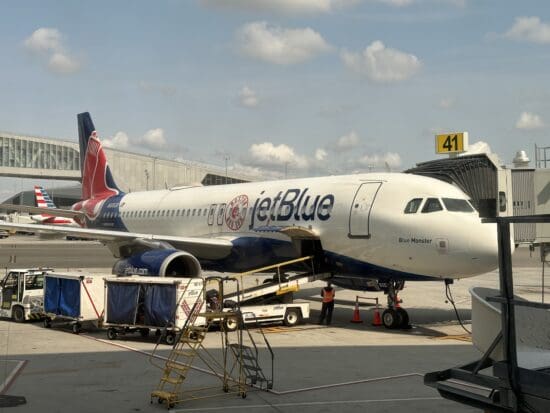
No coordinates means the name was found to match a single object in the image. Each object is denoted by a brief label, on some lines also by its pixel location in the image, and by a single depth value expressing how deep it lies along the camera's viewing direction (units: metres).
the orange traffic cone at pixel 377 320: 18.41
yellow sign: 46.04
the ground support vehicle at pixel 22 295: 18.98
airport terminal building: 112.12
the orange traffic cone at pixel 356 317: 19.27
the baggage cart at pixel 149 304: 15.14
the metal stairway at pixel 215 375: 9.95
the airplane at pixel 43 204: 86.94
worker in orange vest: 18.41
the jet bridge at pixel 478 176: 19.22
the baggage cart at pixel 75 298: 16.83
